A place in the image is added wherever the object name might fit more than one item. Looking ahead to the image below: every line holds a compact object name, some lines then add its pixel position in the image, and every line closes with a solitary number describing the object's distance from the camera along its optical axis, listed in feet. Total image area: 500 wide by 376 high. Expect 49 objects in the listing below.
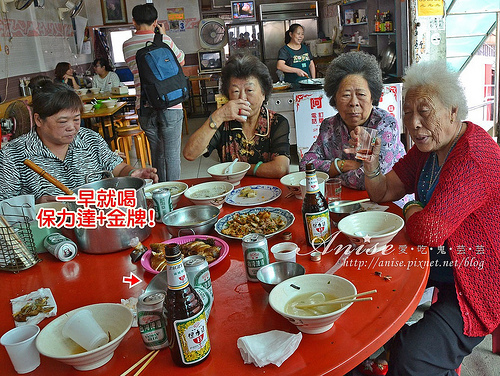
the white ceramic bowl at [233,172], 7.36
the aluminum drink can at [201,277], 3.74
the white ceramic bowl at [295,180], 6.59
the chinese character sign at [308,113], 16.06
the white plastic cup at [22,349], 3.28
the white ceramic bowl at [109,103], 19.43
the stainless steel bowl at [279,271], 4.10
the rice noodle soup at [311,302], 3.62
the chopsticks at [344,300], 3.47
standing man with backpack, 13.24
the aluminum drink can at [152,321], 3.33
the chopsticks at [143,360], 3.21
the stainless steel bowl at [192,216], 5.58
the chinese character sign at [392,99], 15.46
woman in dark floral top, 7.83
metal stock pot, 5.12
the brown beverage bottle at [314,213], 4.68
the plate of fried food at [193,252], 4.68
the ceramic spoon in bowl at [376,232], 5.02
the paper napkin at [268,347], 3.16
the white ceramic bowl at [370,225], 4.73
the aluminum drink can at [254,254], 4.24
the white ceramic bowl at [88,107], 19.18
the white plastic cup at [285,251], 4.39
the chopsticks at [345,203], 5.73
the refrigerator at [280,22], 31.04
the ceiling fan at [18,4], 18.30
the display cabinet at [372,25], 17.53
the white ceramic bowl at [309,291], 3.36
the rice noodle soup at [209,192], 6.87
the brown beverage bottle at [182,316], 3.02
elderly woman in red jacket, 4.77
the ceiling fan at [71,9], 26.76
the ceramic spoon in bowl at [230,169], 7.75
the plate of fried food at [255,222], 5.35
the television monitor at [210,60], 32.68
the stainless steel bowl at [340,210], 5.51
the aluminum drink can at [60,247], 5.16
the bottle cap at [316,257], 4.66
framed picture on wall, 32.17
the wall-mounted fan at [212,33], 32.68
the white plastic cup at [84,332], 3.43
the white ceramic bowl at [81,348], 3.17
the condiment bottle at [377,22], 18.74
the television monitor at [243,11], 31.50
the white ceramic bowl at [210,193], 6.40
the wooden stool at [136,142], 19.07
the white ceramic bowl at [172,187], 6.93
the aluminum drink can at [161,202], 6.08
